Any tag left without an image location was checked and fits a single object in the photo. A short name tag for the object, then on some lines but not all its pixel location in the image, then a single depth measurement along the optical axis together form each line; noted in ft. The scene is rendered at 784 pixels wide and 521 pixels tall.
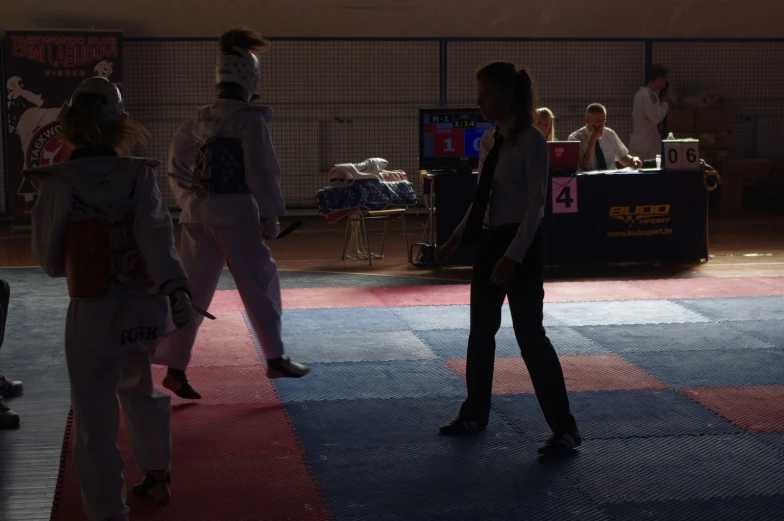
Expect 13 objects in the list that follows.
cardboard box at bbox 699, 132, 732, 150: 47.19
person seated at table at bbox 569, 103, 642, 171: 32.24
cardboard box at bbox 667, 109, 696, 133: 46.85
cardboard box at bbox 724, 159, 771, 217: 47.80
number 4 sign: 30.89
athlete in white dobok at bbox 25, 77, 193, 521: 10.41
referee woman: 13.24
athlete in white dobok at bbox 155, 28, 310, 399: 16.06
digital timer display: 31.63
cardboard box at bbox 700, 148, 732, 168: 47.57
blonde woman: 31.53
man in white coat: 40.66
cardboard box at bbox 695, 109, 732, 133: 47.06
